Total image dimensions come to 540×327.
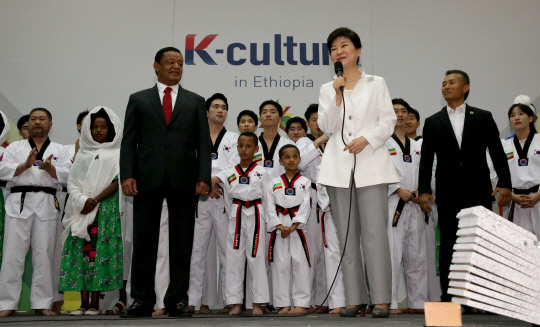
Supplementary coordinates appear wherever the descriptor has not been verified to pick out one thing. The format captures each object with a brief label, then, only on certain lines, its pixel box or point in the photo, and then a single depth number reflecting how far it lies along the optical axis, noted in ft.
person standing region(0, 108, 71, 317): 13.92
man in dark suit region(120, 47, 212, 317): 10.30
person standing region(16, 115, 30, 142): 16.94
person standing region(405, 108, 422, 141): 15.92
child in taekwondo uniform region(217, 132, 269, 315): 13.26
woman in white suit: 9.50
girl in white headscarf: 13.24
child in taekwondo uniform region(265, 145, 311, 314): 13.32
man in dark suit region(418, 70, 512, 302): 11.06
